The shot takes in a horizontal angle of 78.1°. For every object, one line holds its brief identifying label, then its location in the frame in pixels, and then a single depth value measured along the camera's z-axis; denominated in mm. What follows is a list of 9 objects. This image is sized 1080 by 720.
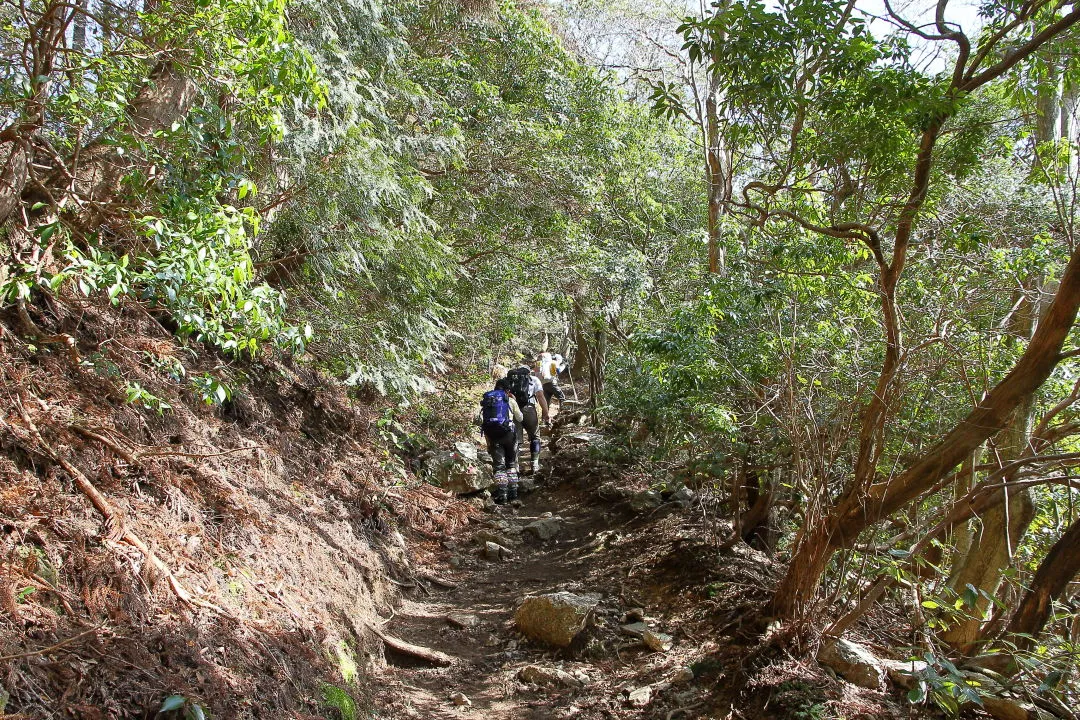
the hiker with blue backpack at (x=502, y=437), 9969
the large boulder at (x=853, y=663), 4379
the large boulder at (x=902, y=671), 4281
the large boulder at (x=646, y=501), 8953
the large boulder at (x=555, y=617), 5820
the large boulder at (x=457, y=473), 10219
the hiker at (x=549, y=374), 13914
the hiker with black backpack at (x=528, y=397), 11242
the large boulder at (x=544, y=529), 8938
